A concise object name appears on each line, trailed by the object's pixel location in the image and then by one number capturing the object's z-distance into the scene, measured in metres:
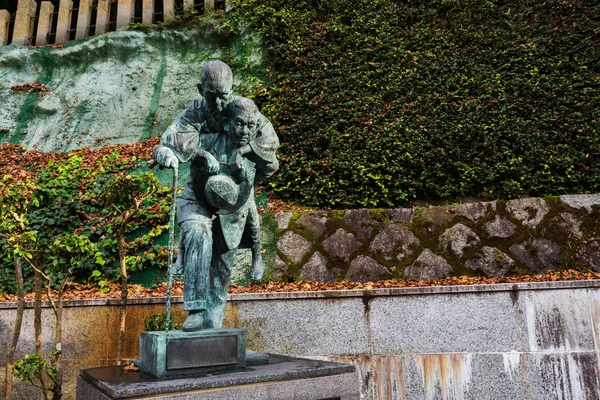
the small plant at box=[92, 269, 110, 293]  5.85
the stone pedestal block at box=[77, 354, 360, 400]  2.21
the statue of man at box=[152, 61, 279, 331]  2.92
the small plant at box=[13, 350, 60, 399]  3.63
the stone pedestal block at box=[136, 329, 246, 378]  2.50
